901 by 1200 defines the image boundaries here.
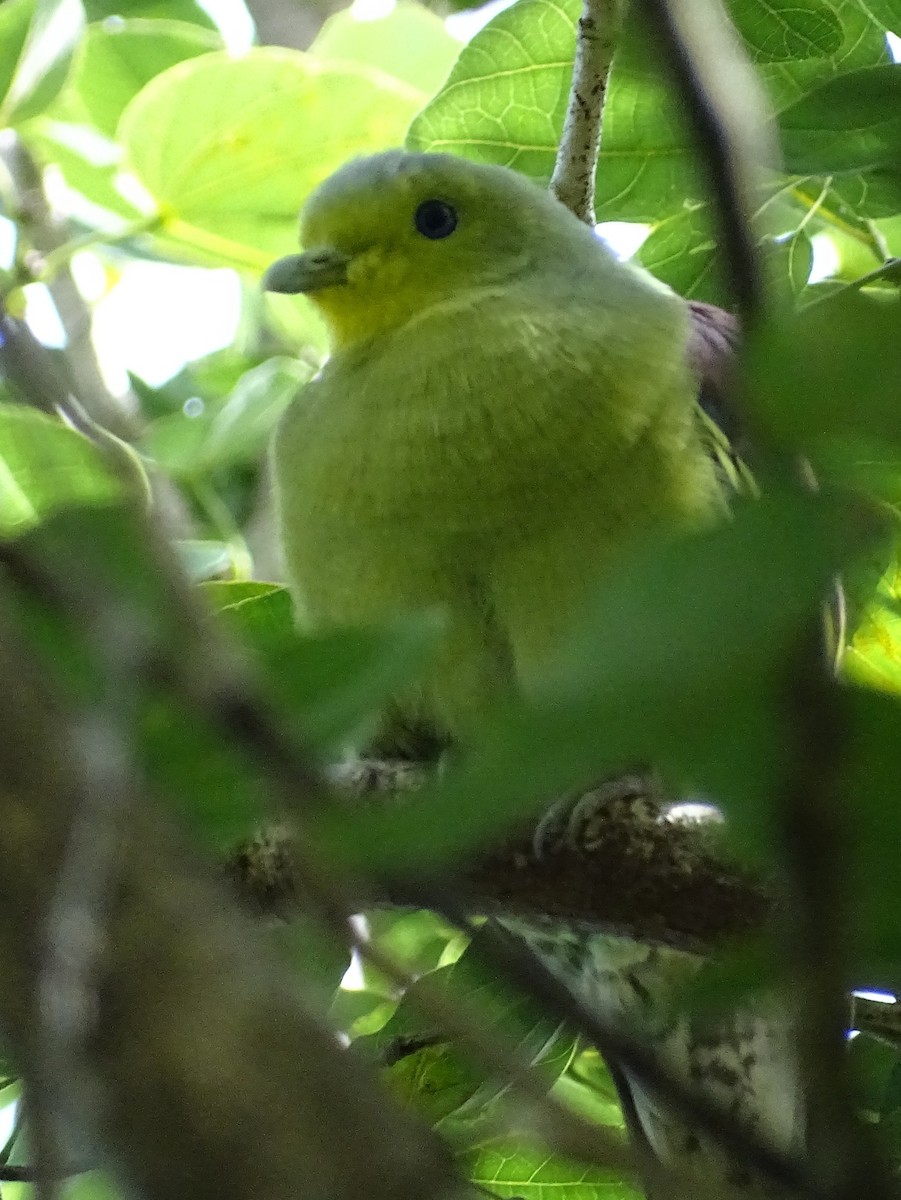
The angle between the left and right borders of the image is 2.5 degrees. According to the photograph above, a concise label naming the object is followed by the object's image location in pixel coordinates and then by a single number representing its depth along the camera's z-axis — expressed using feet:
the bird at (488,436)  13.76
